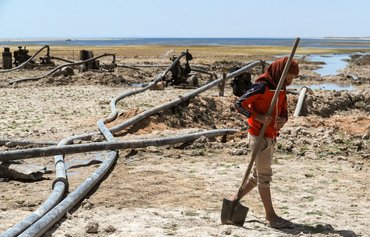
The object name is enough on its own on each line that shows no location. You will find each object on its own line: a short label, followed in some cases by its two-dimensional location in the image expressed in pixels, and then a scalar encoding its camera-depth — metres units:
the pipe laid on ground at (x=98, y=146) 13.63
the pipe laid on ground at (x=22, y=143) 17.41
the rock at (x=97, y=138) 17.79
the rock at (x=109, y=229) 10.04
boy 10.09
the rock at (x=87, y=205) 11.41
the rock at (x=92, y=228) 9.91
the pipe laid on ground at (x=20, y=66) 48.49
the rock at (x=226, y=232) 9.87
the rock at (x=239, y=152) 16.91
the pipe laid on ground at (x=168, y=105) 19.73
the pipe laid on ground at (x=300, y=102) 26.58
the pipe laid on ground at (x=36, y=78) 39.62
